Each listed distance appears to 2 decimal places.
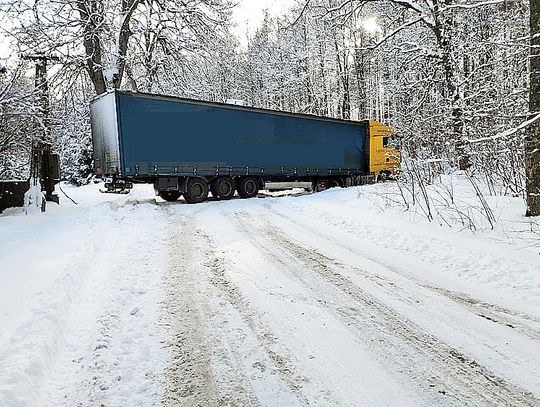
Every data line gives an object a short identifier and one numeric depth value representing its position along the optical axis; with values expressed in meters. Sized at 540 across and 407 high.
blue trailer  13.67
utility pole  11.80
